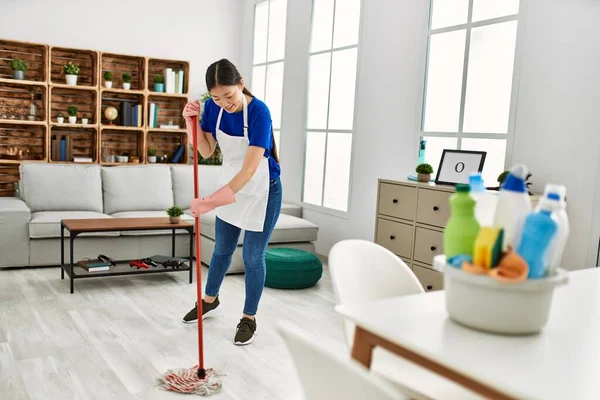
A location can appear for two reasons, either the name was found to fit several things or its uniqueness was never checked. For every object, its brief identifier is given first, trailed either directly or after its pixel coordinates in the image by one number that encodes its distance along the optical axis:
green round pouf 4.38
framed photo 3.82
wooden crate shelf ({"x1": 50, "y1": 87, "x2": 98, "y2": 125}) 6.20
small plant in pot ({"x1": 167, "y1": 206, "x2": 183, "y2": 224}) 4.40
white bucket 1.17
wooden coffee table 4.01
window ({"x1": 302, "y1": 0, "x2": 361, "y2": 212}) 5.26
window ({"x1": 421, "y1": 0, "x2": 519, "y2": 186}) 3.88
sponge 1.15
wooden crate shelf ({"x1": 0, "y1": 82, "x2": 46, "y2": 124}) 5.93
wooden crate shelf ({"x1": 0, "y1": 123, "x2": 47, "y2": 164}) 5.99
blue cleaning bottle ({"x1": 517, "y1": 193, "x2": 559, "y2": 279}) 1.14
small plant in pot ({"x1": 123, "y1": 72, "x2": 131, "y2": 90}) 6.31
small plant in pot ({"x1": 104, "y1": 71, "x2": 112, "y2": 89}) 6.20
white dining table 1.03
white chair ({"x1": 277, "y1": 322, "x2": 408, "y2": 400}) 0.96
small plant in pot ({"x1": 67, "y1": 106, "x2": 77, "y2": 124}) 6.07
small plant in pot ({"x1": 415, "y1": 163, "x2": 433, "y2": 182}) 3.97
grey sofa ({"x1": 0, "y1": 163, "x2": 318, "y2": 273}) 4.55
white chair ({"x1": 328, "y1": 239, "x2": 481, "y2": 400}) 1.45
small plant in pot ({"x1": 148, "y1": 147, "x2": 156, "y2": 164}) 6.55
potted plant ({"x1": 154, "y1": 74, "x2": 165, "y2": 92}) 6.52
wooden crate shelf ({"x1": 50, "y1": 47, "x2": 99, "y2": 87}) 6.13
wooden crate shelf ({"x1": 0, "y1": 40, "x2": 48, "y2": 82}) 5.87
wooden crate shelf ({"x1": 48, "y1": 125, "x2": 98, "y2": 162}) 6.09
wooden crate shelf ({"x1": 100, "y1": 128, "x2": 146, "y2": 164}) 6.50
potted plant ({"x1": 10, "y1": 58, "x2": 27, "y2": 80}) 5.76
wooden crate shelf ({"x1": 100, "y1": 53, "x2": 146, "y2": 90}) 6.40
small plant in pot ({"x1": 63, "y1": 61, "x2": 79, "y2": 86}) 6.01
